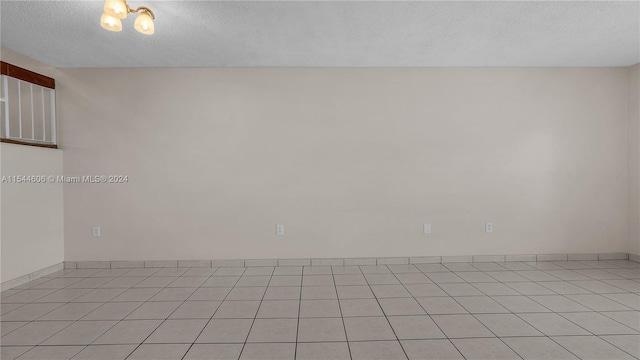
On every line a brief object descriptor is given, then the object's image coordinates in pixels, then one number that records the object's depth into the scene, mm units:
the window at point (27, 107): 3309
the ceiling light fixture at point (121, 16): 2062
